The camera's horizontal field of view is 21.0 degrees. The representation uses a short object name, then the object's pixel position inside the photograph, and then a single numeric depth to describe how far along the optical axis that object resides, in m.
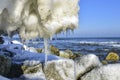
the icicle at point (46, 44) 2.70
